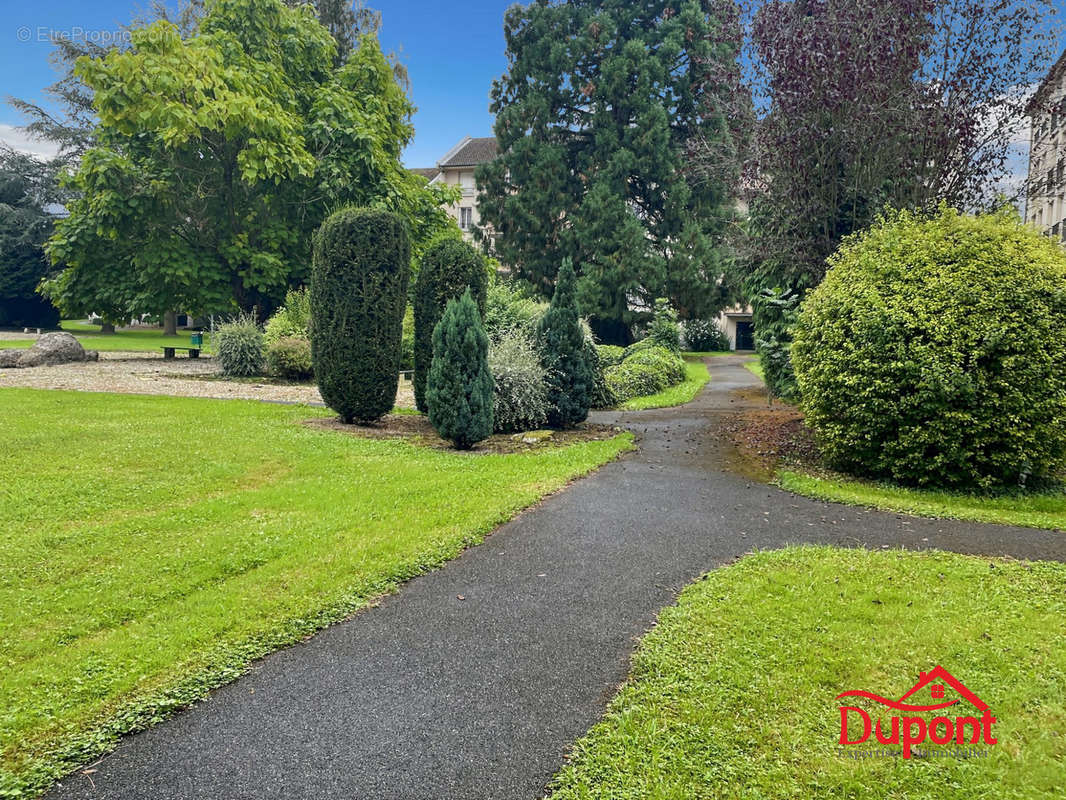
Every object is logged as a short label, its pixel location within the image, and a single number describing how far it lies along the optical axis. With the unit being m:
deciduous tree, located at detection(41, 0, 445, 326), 17.12
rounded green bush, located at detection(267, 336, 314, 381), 15.51
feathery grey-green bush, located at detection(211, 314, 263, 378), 16.16
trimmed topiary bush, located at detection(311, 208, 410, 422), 8.61
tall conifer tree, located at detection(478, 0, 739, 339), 25.83
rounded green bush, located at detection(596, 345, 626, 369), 16.45
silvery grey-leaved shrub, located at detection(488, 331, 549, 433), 9.28
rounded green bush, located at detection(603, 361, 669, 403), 14.04
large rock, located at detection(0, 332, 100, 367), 16.72
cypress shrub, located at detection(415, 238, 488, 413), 9.18
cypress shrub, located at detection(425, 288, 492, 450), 7.55
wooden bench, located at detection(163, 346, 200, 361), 20.52
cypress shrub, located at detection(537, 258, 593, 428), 9.75
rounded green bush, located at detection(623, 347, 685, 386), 17.39
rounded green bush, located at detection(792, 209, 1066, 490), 6.11
